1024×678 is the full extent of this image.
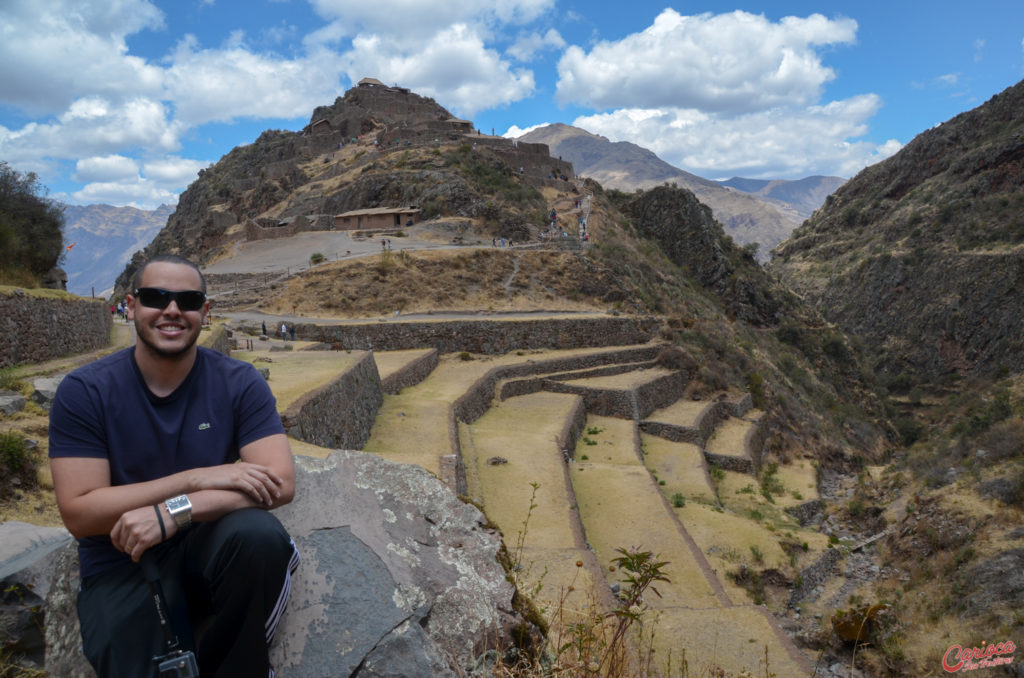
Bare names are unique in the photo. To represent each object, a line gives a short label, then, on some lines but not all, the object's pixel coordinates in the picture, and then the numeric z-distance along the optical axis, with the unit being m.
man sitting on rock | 2.16
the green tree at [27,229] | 12.51
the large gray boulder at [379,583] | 2.58
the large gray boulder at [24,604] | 3.18
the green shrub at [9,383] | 7.70
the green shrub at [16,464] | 5.65
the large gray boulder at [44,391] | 7.33
